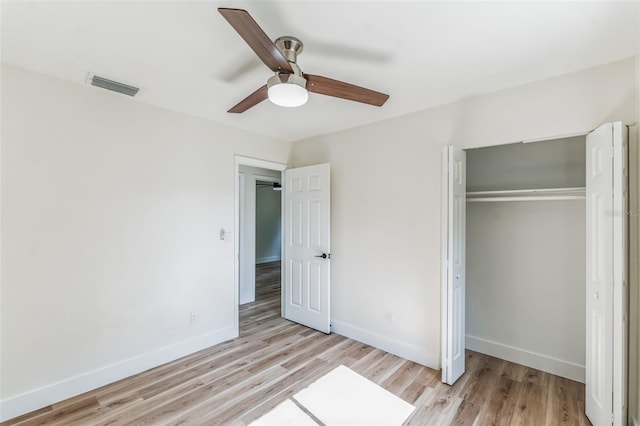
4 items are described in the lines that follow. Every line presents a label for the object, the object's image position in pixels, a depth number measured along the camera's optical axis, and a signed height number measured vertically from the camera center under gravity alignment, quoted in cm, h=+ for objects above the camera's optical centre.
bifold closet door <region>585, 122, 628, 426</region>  172 -38
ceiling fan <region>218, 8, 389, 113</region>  127 +82
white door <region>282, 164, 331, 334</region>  354 -44
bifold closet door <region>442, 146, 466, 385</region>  245 -42
